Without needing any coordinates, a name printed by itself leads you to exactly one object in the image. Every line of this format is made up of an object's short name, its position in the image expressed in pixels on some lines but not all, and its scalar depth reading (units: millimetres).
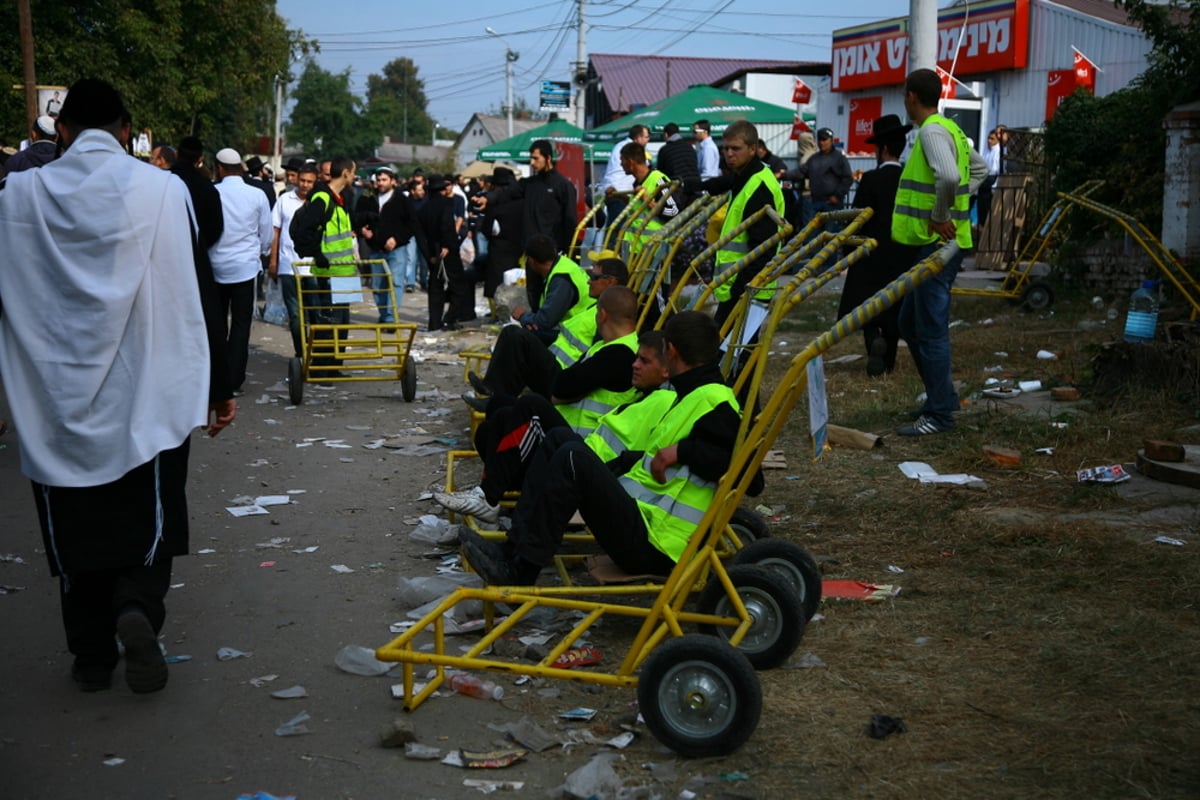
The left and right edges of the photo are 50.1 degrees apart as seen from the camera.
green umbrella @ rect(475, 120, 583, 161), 32531
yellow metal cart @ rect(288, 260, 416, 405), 11062
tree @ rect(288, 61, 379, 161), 108250
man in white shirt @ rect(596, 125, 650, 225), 15836
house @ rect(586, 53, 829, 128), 61375
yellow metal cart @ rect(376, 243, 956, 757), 4023
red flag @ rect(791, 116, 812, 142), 26500
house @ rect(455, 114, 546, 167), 111000
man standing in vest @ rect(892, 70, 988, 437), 8281
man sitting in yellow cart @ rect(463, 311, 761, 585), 4781
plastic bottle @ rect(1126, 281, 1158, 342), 10219
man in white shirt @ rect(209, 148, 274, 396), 10703
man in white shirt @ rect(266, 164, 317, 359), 13227
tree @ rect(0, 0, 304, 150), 30141
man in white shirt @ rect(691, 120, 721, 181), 17734
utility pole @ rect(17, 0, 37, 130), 21234
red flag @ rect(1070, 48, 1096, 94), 22609
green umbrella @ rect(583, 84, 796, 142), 25250
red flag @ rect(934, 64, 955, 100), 19989
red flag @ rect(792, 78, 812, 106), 32312
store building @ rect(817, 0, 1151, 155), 26250
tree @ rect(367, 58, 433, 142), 141000
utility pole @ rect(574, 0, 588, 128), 41781
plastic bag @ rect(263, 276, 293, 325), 17969
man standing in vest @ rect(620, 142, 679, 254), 10212
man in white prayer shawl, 4543
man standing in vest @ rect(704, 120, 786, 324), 8586
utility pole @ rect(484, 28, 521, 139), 75375
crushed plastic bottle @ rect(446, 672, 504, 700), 4586
